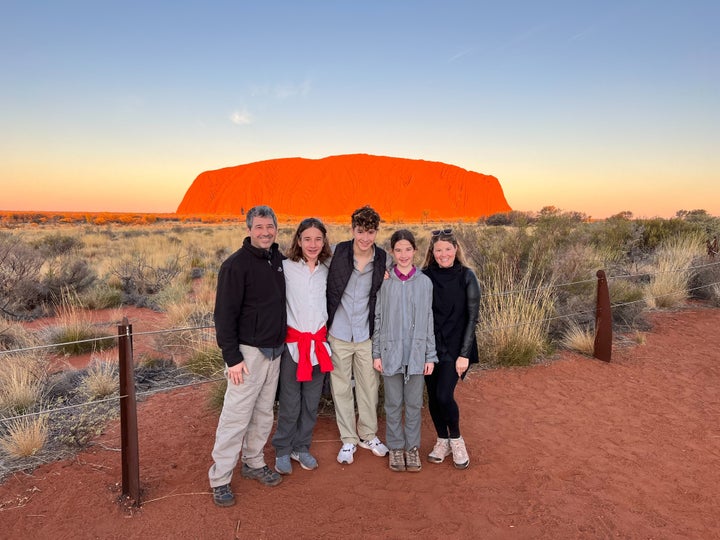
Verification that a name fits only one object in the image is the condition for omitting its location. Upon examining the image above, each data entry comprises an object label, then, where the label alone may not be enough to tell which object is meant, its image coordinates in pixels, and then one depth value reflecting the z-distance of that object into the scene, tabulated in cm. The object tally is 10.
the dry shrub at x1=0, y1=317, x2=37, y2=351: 598
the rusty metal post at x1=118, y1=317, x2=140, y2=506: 284
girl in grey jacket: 324
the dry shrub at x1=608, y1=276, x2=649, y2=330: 729
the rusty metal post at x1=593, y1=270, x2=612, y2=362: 578
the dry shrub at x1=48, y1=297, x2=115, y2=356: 632
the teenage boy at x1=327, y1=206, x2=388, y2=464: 320
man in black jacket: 281
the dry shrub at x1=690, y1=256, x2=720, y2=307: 888
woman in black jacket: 330
